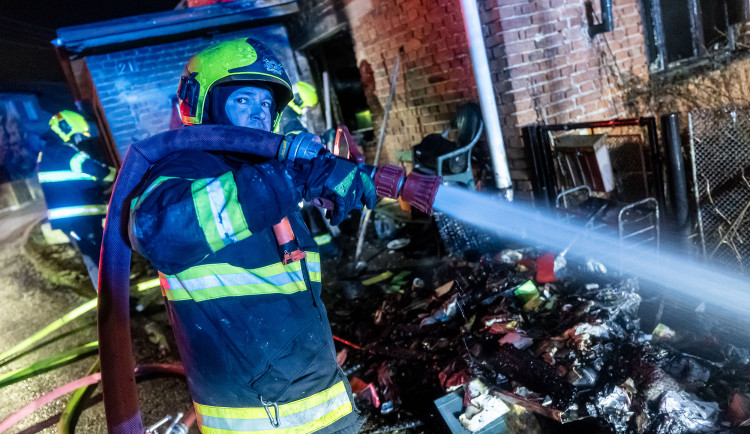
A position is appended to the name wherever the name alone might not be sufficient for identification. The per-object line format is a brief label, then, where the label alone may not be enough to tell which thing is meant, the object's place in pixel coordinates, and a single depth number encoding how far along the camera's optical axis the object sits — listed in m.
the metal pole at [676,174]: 4.04
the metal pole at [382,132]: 6.30
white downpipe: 4.85
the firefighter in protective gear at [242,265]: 1.37
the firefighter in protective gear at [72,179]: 5.36
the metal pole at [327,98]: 7.82
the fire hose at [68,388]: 3.73
